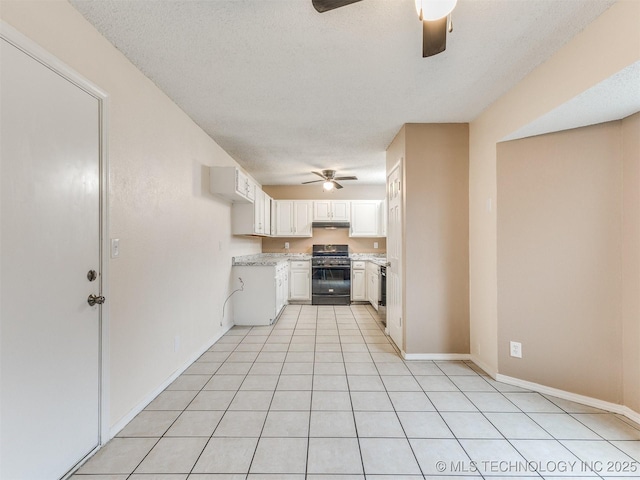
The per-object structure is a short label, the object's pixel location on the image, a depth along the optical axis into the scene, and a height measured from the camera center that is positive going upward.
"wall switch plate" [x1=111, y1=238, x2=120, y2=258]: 1.83 -0.03
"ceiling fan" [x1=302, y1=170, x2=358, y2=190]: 4.93 +1.10
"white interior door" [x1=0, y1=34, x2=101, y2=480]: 1.25 -0.13
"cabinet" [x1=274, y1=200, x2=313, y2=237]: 6.19 +0.51
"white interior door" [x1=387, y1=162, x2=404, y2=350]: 3.31 -0.18
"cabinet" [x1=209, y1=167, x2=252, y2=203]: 3.44 +0.73
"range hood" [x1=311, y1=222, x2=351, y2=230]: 6.10 +0.35
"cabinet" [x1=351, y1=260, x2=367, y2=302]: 5.81 -0.80
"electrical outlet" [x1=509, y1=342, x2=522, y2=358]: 2.51 -0.93
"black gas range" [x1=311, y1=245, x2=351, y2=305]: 5.66 -0.76
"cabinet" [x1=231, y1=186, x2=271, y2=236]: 4.41 +0.36
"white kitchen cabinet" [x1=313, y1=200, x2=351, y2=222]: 6.14 +0.64
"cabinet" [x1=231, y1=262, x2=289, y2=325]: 4.32 -0.80
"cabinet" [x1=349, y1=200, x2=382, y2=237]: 6.13 +0.51
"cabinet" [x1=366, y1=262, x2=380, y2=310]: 4.88 -0.74
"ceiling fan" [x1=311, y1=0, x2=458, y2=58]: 1.14 +0.95
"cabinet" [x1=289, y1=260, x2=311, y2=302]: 5.78 -0.79
